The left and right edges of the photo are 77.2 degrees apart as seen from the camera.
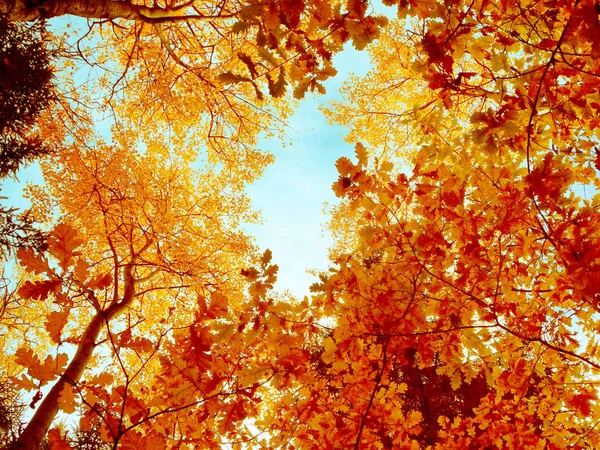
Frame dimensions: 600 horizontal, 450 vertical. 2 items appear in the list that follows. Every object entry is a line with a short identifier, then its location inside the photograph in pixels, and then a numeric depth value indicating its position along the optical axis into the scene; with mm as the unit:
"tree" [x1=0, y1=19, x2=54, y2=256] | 3335
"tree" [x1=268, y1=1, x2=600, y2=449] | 2133
